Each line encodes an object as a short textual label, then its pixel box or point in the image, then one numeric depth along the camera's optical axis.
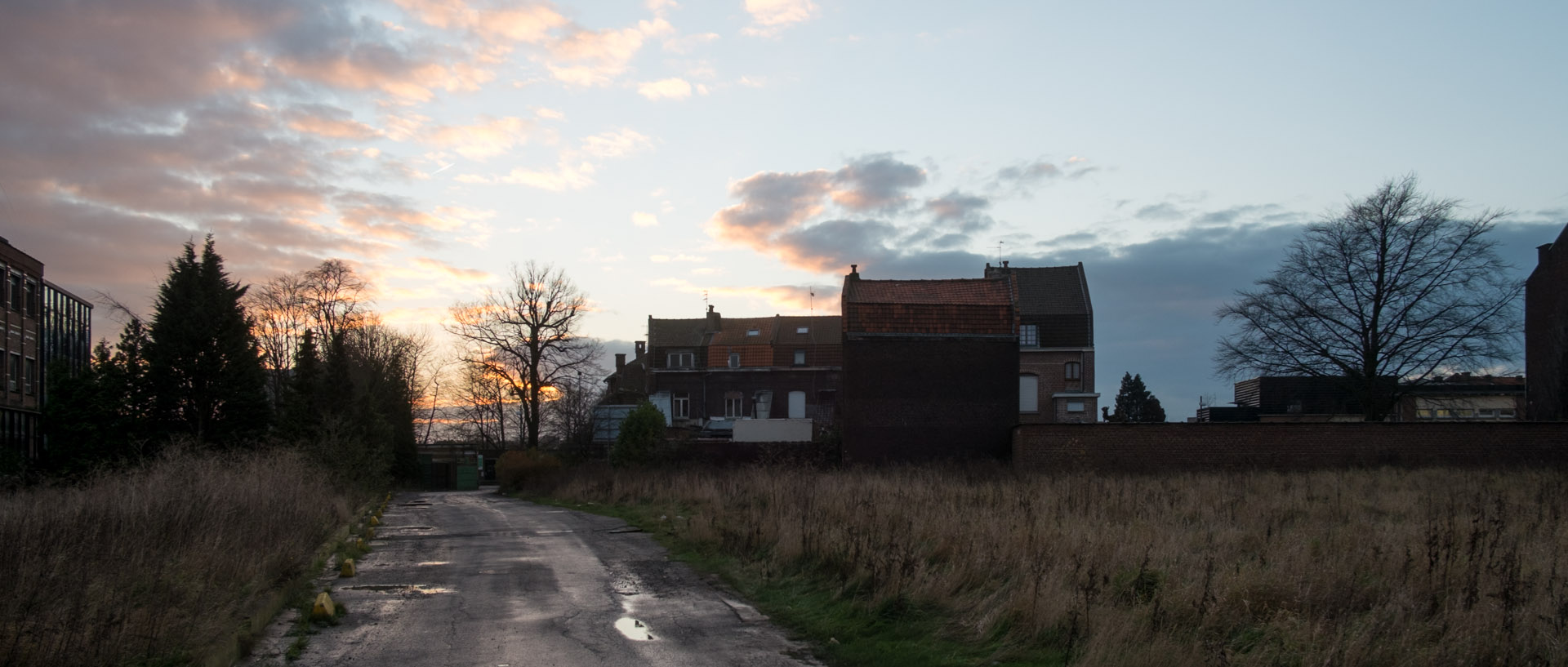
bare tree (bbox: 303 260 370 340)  54.47
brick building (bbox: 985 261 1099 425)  52.09
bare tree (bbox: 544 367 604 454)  50.12
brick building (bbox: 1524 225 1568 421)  37.09
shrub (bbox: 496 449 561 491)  44.28
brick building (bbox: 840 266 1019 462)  38.12
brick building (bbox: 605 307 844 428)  66.94
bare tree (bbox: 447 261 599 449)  52.34
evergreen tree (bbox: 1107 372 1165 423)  71.19
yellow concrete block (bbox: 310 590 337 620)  9.80
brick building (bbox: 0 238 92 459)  41.25
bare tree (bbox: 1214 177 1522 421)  36.09
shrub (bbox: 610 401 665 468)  40.78
